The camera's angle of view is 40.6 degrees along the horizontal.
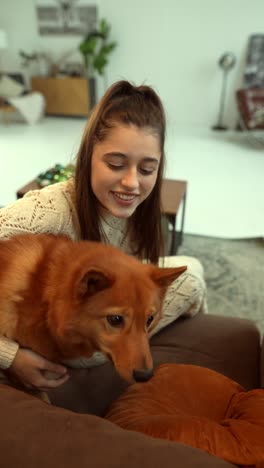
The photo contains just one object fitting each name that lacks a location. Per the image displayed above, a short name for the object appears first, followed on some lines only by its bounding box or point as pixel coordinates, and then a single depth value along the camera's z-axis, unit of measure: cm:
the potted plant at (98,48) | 647
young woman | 122
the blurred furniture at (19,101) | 652
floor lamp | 606
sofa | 57
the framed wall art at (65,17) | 664
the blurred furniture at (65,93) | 680
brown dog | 85
